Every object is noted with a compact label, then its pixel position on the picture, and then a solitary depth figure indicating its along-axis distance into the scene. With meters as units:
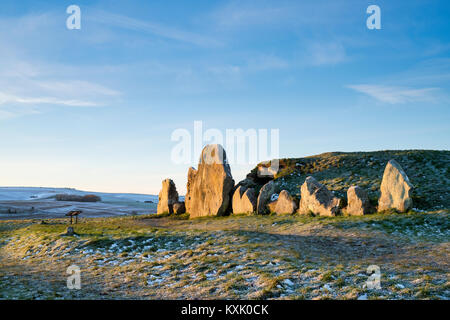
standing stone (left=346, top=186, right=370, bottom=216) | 20.53
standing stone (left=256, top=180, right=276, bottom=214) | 24.84
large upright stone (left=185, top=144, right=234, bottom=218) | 27.08
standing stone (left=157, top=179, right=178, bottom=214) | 33.19
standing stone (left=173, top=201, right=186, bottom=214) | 31.65
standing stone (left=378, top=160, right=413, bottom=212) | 19.97
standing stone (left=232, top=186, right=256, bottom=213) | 25.18
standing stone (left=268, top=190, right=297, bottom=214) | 23.30
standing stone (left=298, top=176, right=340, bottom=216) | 21.38
